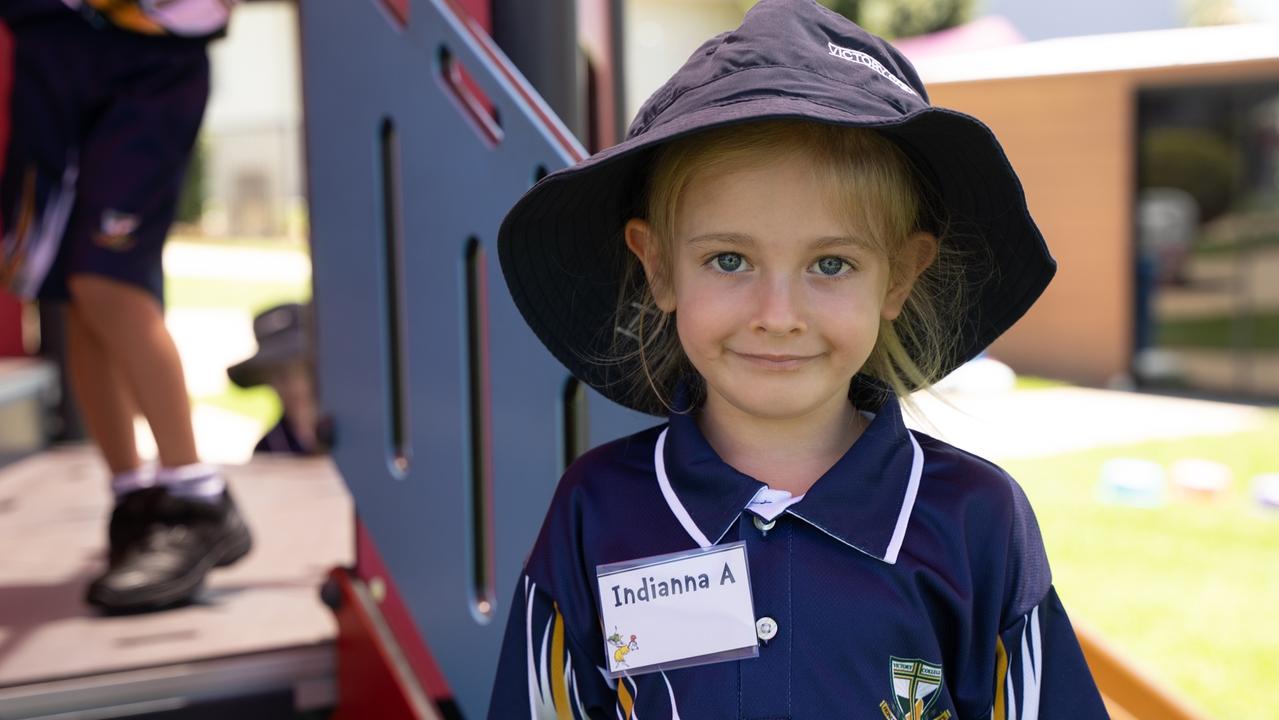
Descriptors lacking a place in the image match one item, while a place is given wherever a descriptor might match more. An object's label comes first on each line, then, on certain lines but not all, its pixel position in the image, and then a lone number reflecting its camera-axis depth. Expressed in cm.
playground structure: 175
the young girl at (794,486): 113
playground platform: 219
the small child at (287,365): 479
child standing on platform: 242
